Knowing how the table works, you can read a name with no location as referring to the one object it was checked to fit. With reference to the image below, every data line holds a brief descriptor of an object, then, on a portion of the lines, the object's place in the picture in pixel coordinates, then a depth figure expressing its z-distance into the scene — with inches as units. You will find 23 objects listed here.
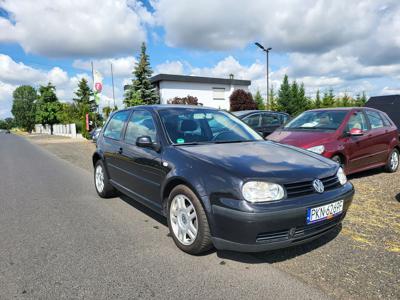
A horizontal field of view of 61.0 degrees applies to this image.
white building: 1514.5
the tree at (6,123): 6402.6
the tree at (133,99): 1278.3
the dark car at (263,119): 459.2
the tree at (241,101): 1600.6
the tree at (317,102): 1612.9
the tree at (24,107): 4116.6
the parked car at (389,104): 496.1
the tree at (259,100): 1750.5
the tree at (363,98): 1560.8
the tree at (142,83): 1330.0
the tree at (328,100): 1546.5
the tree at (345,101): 1549.0
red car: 250.7
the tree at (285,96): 1862.7
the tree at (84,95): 2189.7
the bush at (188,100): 1389.0
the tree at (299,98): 1829.5
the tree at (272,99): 1554.9
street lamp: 968.3
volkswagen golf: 117.7
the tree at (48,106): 2551.7
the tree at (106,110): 1390.3
